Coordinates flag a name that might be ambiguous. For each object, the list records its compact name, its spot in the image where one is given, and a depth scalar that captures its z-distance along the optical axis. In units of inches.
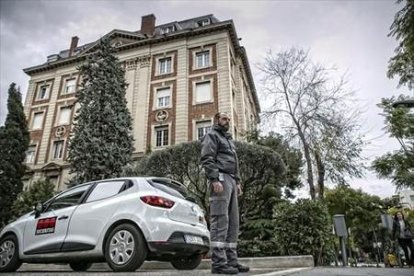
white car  173.5
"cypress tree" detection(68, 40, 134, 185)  665.0
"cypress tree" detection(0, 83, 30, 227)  825.5
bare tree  630.5
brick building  946.7
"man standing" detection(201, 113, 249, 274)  162.6
